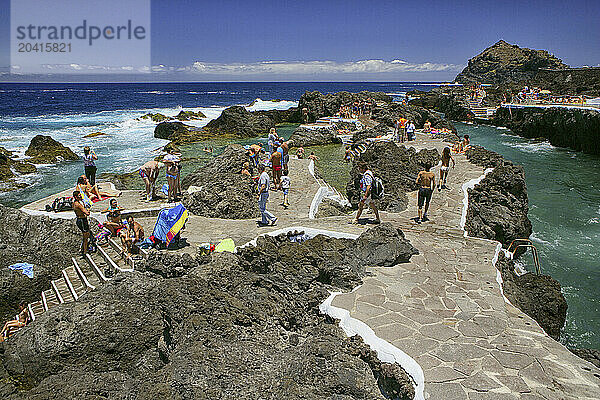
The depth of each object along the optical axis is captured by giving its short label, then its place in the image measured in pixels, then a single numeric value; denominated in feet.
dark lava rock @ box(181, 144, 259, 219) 37.50
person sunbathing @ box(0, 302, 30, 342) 25.41
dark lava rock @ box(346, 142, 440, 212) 38.09
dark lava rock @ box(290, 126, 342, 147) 106.41
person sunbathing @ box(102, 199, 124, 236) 31.76
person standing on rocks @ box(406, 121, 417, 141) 84.02
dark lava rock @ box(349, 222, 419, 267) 23.81
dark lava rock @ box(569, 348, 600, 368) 19.87
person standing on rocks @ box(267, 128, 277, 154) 52.93
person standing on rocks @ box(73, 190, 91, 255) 28.14
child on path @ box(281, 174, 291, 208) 39.42
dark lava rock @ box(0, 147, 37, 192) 69.33
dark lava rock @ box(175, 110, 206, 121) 173.64
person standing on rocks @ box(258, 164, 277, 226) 32.86
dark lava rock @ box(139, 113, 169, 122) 173.06
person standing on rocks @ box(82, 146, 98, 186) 42.06
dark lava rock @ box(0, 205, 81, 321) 27.68
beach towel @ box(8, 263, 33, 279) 28.58
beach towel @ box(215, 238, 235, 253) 27.30
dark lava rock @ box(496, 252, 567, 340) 25.67
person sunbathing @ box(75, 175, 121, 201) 38.24
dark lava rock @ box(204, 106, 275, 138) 134.10
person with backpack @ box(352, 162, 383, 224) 30.09
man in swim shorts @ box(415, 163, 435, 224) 31.22
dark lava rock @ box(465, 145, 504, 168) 54.75
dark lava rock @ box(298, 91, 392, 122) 159.94
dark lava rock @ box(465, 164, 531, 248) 38.37
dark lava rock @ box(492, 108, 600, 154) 99.66
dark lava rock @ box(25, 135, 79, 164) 88.50
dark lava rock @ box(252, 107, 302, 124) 170.20
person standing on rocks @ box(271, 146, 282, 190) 46.24
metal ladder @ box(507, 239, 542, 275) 39.81
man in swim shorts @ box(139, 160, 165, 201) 40.83
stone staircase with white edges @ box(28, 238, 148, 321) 27.45
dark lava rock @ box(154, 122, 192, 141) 128.88
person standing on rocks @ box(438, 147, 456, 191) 42.69
